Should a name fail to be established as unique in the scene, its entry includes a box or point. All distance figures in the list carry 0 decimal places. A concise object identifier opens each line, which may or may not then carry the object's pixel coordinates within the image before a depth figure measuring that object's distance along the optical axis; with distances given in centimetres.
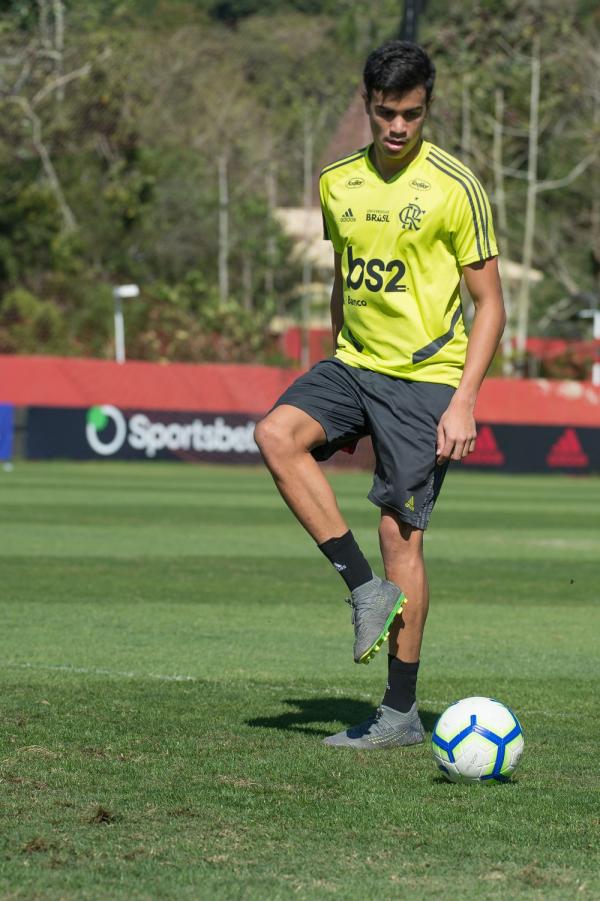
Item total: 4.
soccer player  1046
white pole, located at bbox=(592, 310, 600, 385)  7922
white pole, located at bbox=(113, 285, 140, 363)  6967
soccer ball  940
